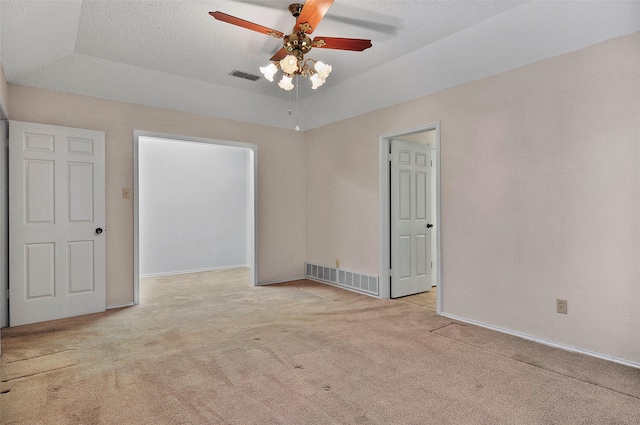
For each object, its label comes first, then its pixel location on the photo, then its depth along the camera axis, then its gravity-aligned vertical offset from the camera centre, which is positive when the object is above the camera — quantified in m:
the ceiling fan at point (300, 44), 2.47 +1.31
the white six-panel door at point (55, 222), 3.63 -0.10
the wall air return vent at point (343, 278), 4.83 -0.97
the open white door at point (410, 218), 4.70 -0.08
